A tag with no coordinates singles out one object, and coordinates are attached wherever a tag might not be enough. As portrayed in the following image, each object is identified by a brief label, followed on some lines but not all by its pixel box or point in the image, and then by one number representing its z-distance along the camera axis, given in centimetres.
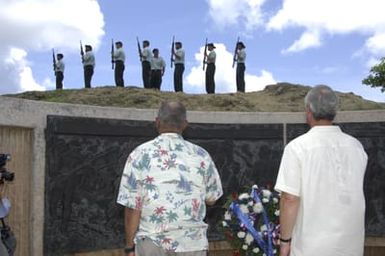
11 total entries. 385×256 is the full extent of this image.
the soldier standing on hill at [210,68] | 1648
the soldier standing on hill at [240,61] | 1712
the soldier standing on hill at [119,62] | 1729
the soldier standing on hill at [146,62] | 1688
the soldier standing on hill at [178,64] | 1642
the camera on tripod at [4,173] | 487
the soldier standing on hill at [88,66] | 1803
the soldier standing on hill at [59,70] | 1964
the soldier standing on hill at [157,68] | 1655
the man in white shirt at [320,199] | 306
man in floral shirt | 323
